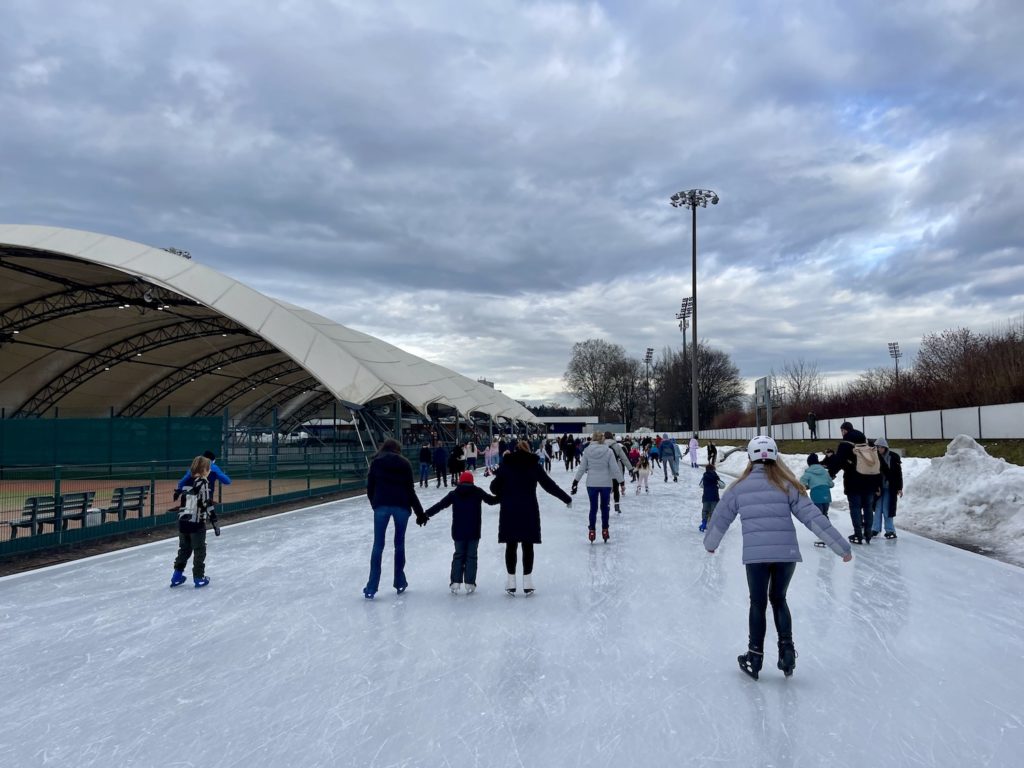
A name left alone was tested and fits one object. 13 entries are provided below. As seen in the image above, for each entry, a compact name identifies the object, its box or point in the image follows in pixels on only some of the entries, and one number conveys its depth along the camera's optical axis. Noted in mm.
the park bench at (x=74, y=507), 9625
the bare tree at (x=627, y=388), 92875
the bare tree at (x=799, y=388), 62731
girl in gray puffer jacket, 4113
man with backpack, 9039
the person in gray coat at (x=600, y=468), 9320
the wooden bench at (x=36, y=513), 9091
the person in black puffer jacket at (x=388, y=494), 6320
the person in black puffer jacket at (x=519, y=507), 6453
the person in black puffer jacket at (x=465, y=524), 6492
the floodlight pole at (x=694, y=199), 39688
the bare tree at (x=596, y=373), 93438
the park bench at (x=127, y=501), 10812
